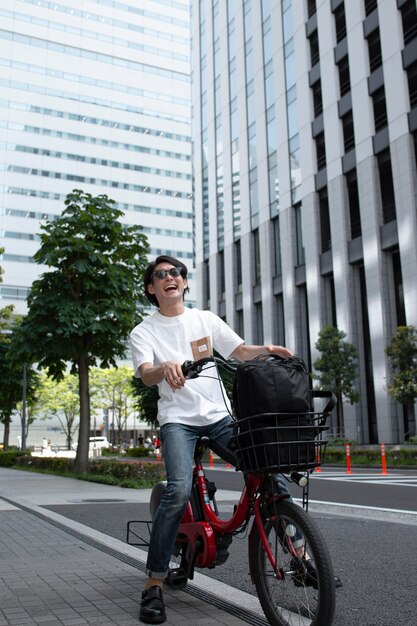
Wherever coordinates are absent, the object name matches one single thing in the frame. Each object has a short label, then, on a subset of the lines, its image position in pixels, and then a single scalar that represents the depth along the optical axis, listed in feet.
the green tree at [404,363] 81.30
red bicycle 9.40
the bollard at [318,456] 9.79
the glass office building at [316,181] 100.32
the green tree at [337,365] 98.07
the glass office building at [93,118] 262.06
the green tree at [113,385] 199.39
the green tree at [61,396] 196.65
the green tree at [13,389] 102.06
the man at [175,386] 11.60
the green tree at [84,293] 52.16
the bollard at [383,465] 61.52
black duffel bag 9.50
